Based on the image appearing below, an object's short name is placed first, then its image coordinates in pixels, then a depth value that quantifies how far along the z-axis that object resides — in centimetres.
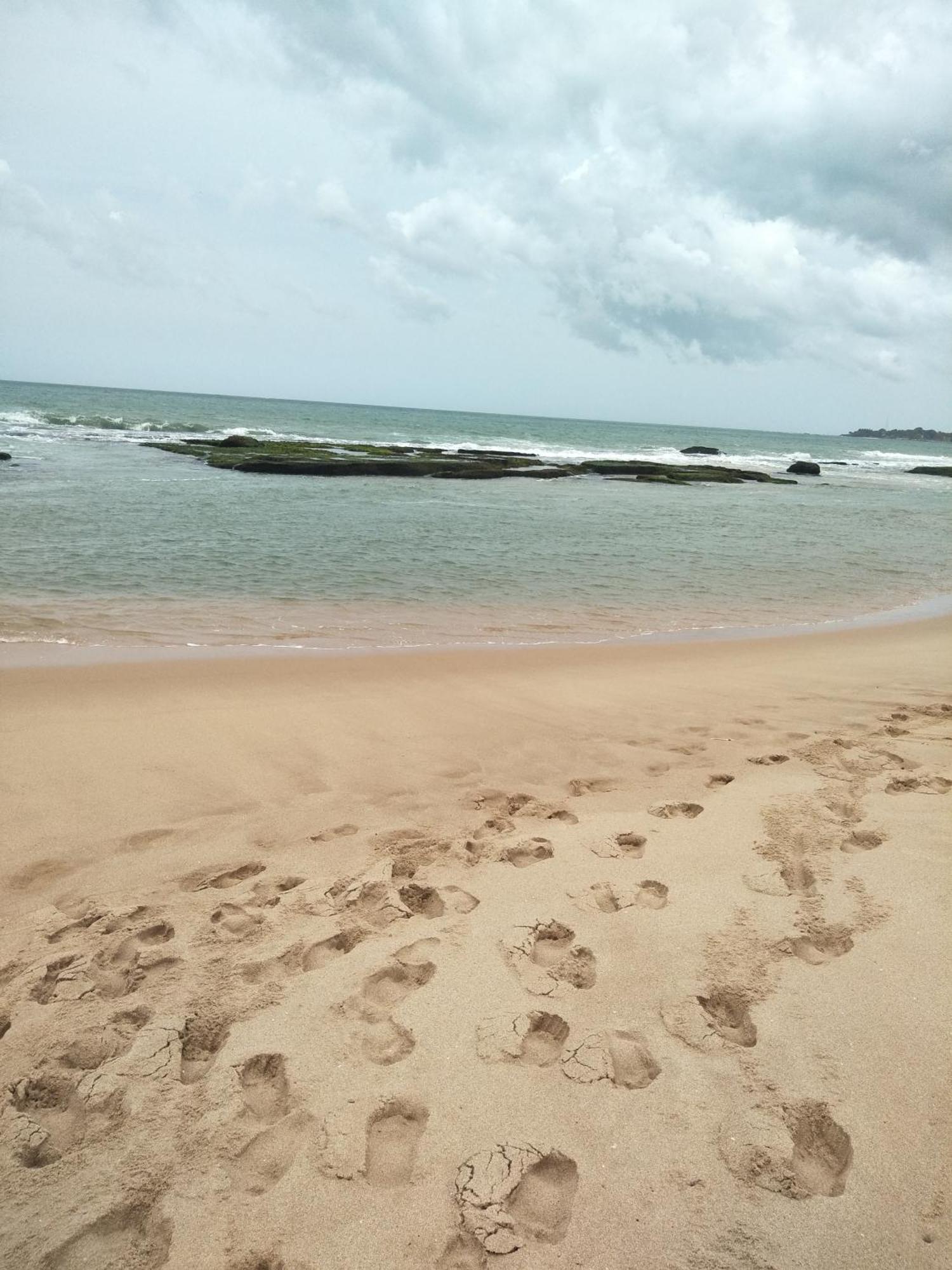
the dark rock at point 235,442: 3173
